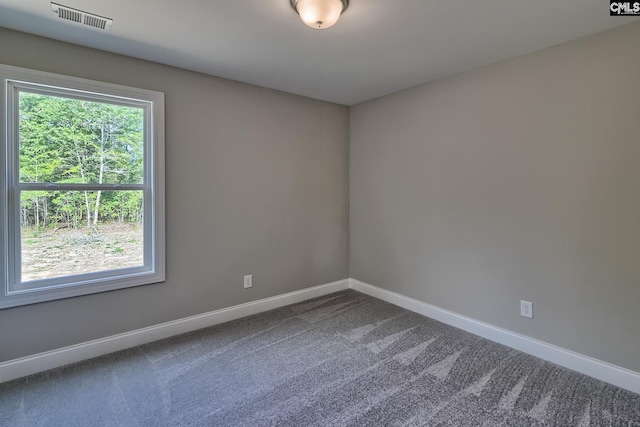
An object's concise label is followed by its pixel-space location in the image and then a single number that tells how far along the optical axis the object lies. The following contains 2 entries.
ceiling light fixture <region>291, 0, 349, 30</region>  1.69
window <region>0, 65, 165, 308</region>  2.14
